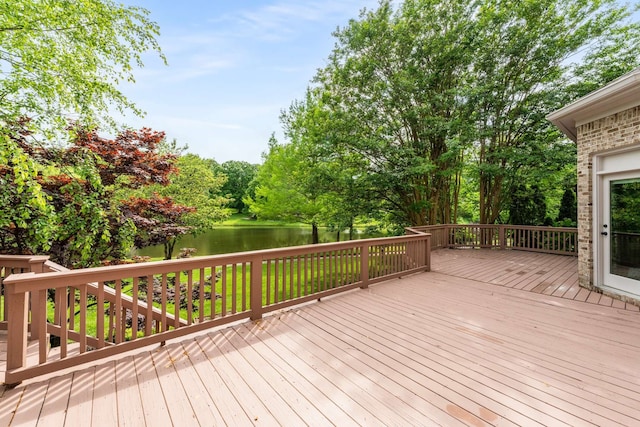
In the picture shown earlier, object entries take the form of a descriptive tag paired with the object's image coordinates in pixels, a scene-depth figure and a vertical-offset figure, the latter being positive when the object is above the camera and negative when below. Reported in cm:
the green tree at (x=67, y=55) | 387 +261
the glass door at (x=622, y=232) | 394 -28
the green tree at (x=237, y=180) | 4217 +573
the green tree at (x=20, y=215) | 331 +3
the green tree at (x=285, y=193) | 1395 +122
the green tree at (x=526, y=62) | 875 +540
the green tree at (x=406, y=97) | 995 +475
